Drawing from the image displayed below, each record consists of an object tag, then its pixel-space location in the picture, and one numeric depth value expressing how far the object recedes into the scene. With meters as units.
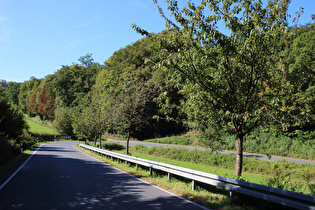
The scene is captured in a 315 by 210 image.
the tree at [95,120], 27.20
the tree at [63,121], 62.09
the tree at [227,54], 6.83
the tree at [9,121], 20.74
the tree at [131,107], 20.66
